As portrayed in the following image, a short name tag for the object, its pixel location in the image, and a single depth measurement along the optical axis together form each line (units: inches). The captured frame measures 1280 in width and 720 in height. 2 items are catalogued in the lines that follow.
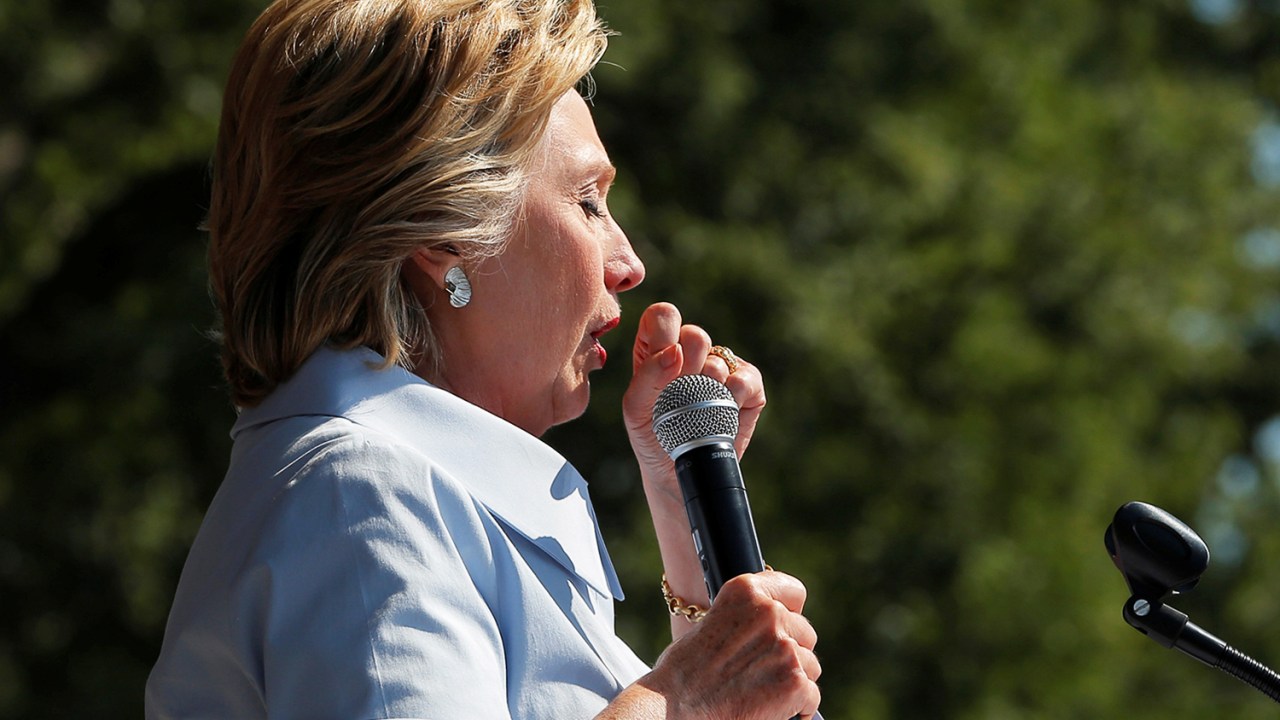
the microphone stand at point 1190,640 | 312.7
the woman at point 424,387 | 309.1
